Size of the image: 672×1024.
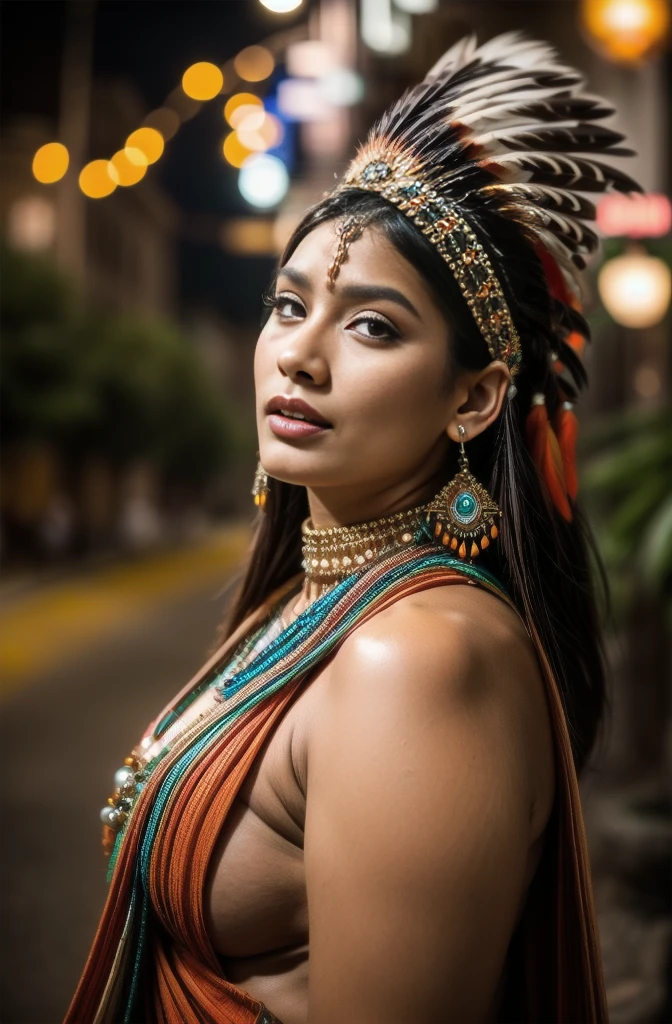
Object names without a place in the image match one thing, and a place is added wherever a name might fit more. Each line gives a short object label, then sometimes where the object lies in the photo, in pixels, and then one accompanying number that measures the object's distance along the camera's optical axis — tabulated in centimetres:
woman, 109
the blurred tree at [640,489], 336
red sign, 433
